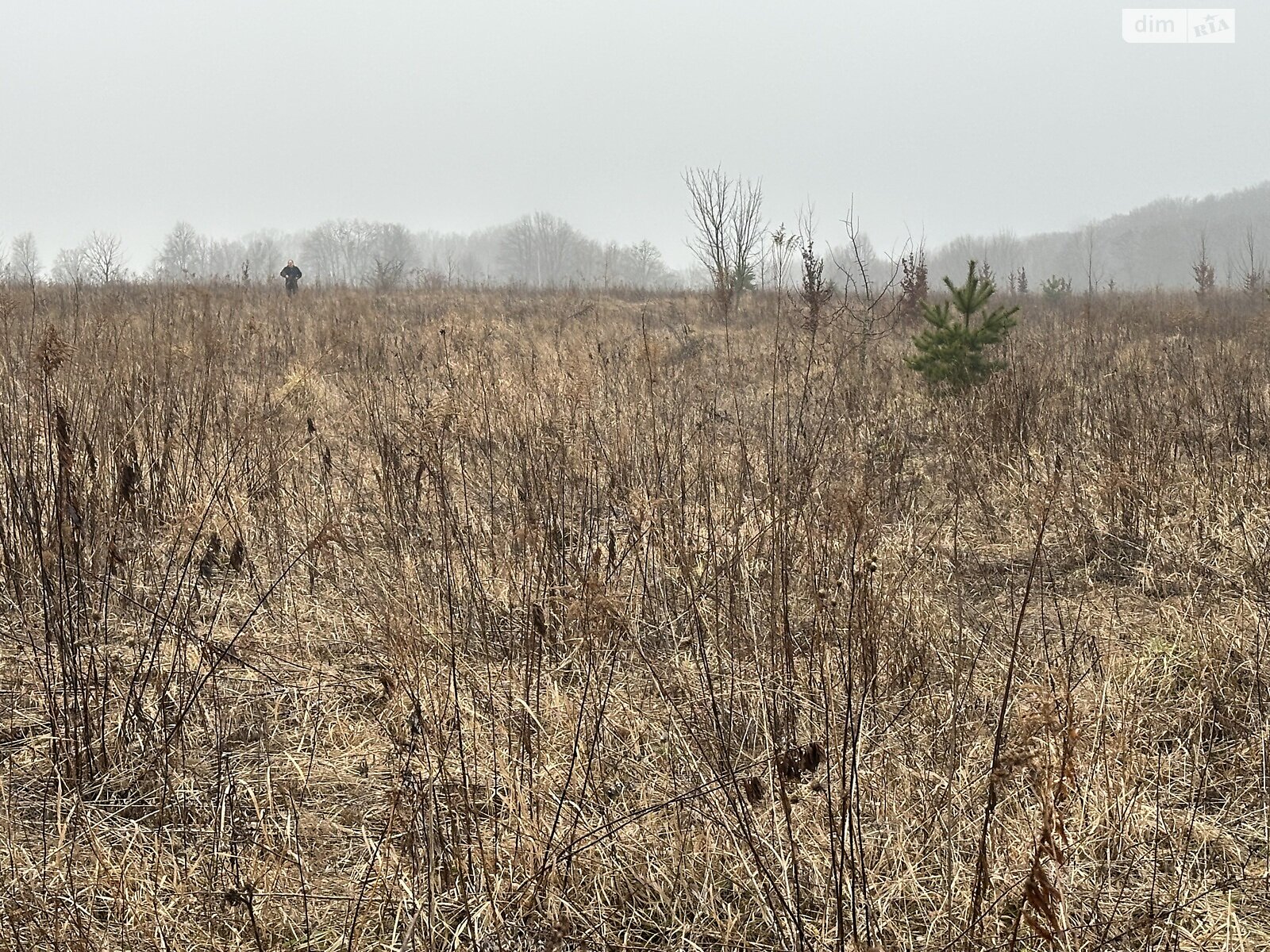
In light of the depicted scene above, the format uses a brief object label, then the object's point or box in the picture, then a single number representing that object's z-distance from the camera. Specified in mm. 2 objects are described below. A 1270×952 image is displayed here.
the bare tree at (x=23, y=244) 106750
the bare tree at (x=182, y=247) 97475
